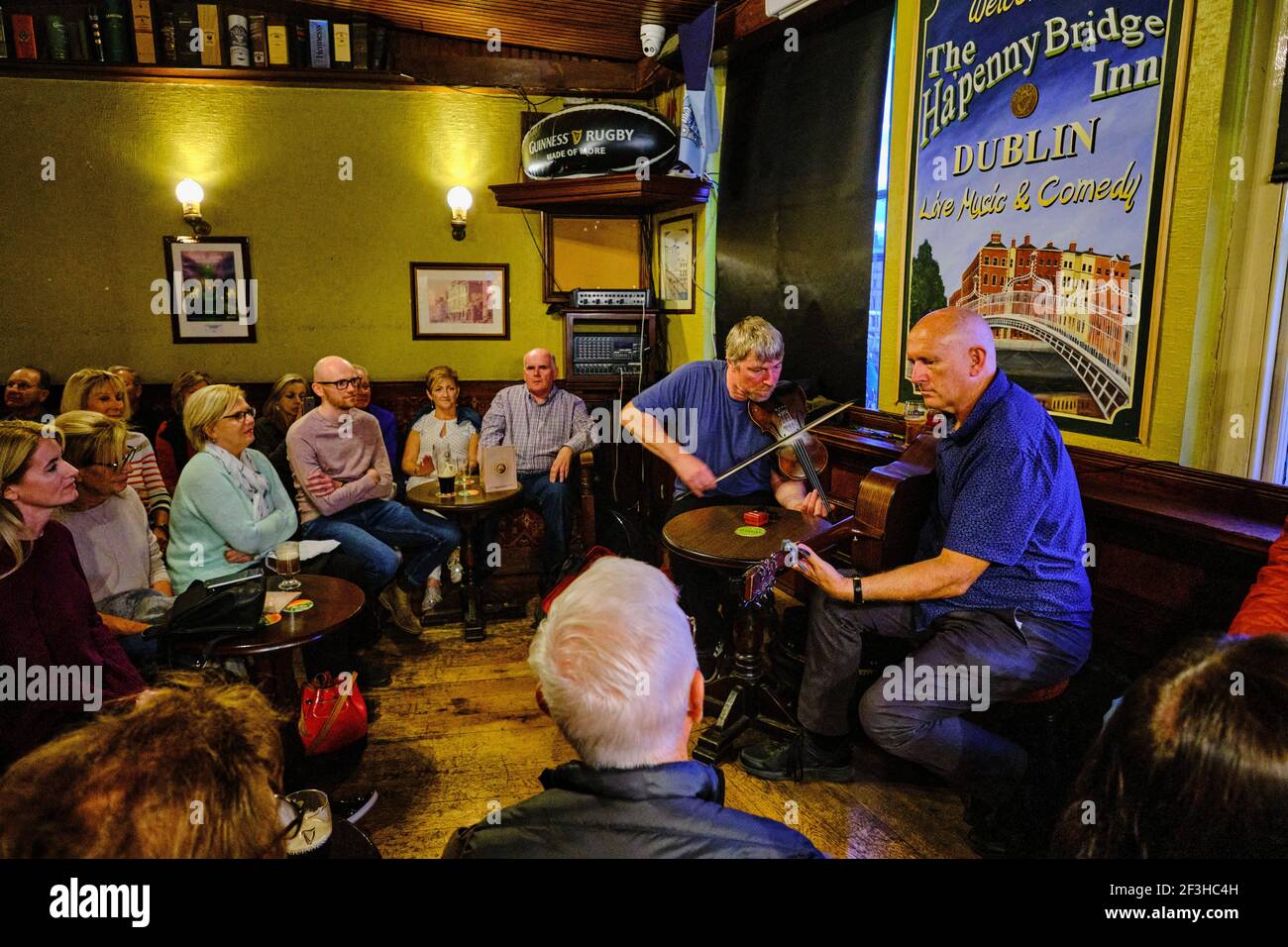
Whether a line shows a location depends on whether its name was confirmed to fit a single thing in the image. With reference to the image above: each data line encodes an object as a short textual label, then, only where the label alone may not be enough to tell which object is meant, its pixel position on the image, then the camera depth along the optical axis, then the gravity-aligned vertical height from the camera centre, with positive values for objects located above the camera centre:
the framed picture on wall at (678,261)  5.71 +0.68
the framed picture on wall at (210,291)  5.84 +0.39
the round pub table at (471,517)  4.05 -0.95
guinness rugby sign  3.57 +0.98
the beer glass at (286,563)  2.78 -0.80
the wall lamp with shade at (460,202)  5.95 +1.12
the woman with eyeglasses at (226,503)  2.91 -0.64
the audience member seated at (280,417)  4.59 -0.47
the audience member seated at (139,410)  4.85 -0.49
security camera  5.01 +2.05
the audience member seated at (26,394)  4.90 -0.35
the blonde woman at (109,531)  2.57 -0.67
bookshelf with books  5.36 +2.17
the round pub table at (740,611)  2.86 -1.09
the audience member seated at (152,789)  0.83 -0.51
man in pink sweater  3.99 -0.84
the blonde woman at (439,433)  4.90 -0.57
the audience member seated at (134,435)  3.76 -0.46
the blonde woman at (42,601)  1.98 -0.71
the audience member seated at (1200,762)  0.85 -0.47
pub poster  2.63 +0.68
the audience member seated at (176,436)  4.80 -0.61
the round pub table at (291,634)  2.35 -0.92
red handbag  2.37 -1.17
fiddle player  3.45 -0.43
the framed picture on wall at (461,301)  6.16 +0.36
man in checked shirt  4.73 -0.54
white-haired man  1.07 -0.62
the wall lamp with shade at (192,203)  5.55 +1.02
